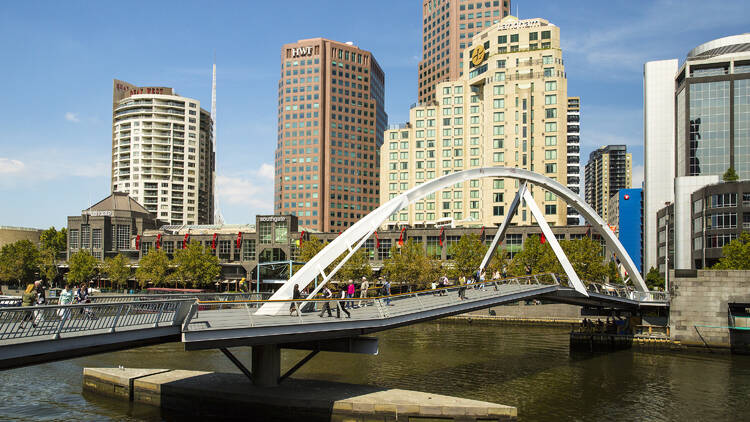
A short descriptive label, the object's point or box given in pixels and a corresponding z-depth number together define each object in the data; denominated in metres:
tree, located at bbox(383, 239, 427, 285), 86.38
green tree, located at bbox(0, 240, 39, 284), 116.94
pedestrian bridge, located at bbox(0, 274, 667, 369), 20.34
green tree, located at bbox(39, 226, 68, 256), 144.75
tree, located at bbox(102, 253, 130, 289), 107.94
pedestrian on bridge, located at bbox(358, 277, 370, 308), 35.59
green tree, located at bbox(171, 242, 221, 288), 101.38
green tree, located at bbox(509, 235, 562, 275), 79.94
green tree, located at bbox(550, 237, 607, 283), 78.06
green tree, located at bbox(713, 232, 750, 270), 65.50
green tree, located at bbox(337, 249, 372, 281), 89.81
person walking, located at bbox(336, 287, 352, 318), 28.80
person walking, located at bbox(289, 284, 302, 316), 28.44
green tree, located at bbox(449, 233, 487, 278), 84.81
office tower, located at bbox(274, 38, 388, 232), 176.88
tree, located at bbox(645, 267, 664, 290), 105.78
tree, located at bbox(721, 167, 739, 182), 93.81
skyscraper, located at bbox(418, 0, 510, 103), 168.12
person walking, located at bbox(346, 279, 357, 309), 35.78
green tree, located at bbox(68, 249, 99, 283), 110.00
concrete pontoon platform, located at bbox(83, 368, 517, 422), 27.67
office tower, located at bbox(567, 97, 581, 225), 125.94
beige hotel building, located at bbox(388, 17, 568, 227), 115.69
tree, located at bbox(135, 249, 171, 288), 102.81
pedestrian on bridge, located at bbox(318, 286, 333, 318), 28.93
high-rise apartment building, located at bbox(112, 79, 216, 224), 184.00
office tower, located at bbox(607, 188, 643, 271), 140.62
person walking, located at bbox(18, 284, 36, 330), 25.58
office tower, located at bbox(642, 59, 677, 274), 122.72
